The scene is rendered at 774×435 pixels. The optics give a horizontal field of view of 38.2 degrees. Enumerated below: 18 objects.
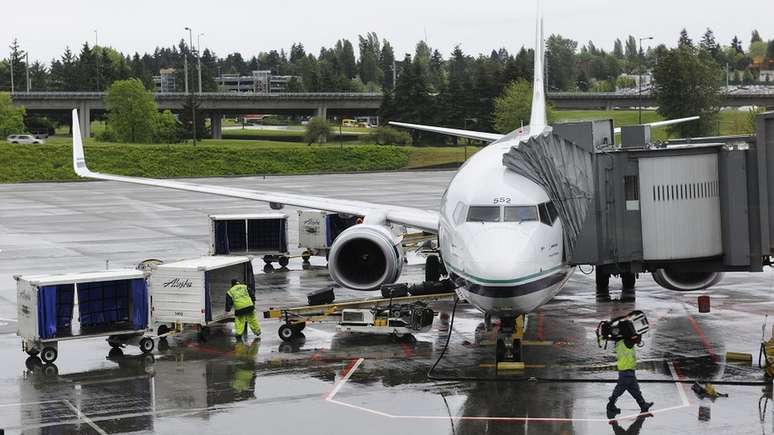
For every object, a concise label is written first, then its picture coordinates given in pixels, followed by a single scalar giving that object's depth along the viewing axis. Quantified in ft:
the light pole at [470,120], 433.81
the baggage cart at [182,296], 81.97
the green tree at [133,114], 420.36
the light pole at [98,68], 603.14
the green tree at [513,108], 368.27
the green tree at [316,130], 449.48
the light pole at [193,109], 415.85
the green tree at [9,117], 422.00
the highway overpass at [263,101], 464.65
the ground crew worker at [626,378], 60.03
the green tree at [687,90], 338.34
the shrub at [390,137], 420.36
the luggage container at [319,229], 128.47
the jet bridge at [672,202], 73.61
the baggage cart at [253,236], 124.47
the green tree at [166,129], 426.92
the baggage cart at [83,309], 75.41
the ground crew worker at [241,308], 81.71
